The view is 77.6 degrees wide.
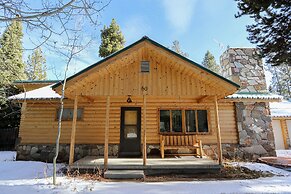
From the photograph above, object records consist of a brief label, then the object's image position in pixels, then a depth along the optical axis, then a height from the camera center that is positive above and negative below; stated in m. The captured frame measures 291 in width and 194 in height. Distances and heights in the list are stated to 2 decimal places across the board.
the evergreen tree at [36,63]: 21.84 +8.21
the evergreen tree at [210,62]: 29.27 +11.21
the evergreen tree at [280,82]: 26.43 +7.09
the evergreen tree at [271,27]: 5.71 +3.42
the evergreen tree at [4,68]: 4.71 +1.78
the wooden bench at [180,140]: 7.71 -0.46
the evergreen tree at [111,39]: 18.00 +9.24
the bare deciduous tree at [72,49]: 5.86 +2.71
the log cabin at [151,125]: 8.05 +0.20
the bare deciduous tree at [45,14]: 3.11 +2.15
